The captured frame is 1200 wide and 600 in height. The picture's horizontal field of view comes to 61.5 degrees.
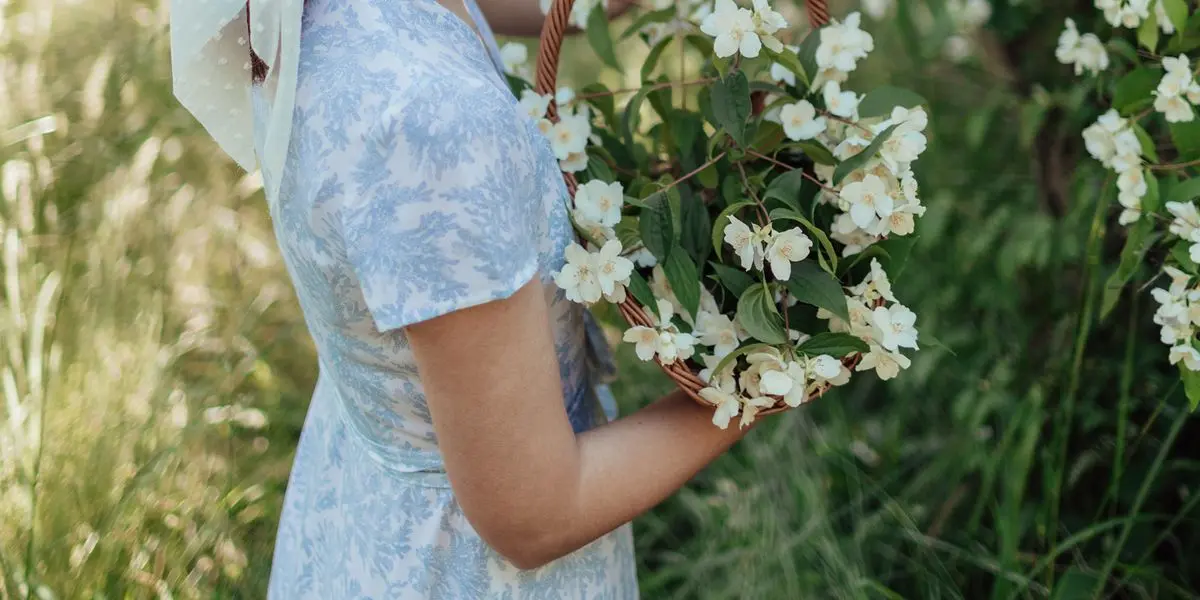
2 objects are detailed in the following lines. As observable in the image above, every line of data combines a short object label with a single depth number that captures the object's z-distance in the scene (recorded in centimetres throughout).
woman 67
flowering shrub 95
